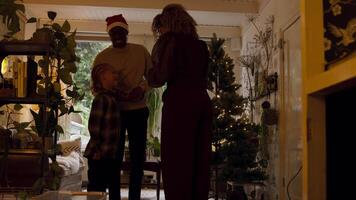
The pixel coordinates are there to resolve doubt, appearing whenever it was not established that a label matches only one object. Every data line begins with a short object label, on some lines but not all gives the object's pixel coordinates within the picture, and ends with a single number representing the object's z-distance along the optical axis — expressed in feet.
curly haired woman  7.31
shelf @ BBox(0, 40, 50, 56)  6.34
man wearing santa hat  8.61
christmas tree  14.12
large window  27.76
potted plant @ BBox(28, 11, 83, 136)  6.31
